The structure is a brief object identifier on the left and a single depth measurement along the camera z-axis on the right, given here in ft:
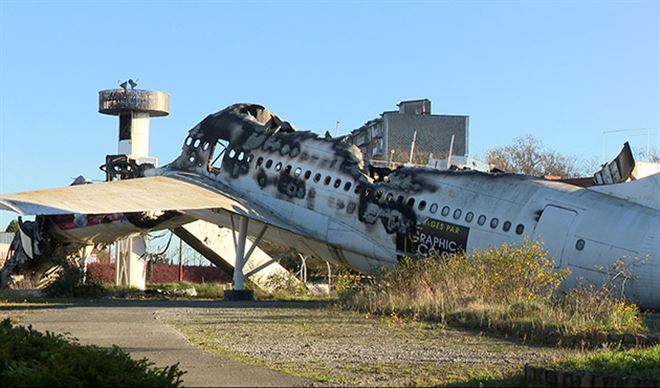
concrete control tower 215.72
